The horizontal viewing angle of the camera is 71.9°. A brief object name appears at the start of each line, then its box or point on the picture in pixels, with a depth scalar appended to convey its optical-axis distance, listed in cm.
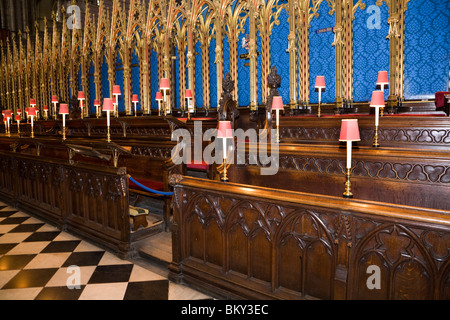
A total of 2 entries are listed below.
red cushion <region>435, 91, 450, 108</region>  439
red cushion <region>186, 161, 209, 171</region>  506
